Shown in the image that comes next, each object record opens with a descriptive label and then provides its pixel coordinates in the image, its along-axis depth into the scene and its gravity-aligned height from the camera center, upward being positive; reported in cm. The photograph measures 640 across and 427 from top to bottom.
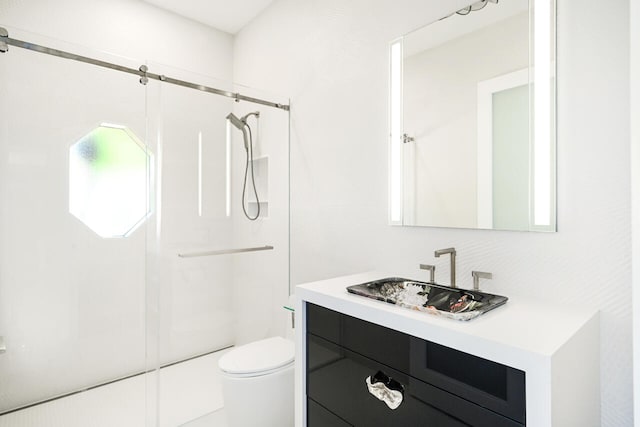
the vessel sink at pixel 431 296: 118 -32
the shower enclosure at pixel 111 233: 189 -11
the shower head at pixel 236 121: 229 +63
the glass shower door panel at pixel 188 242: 201 -17
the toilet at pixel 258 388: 173 -88
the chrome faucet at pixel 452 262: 148 -21
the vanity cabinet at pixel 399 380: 94 -54
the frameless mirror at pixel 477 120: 129 +40
